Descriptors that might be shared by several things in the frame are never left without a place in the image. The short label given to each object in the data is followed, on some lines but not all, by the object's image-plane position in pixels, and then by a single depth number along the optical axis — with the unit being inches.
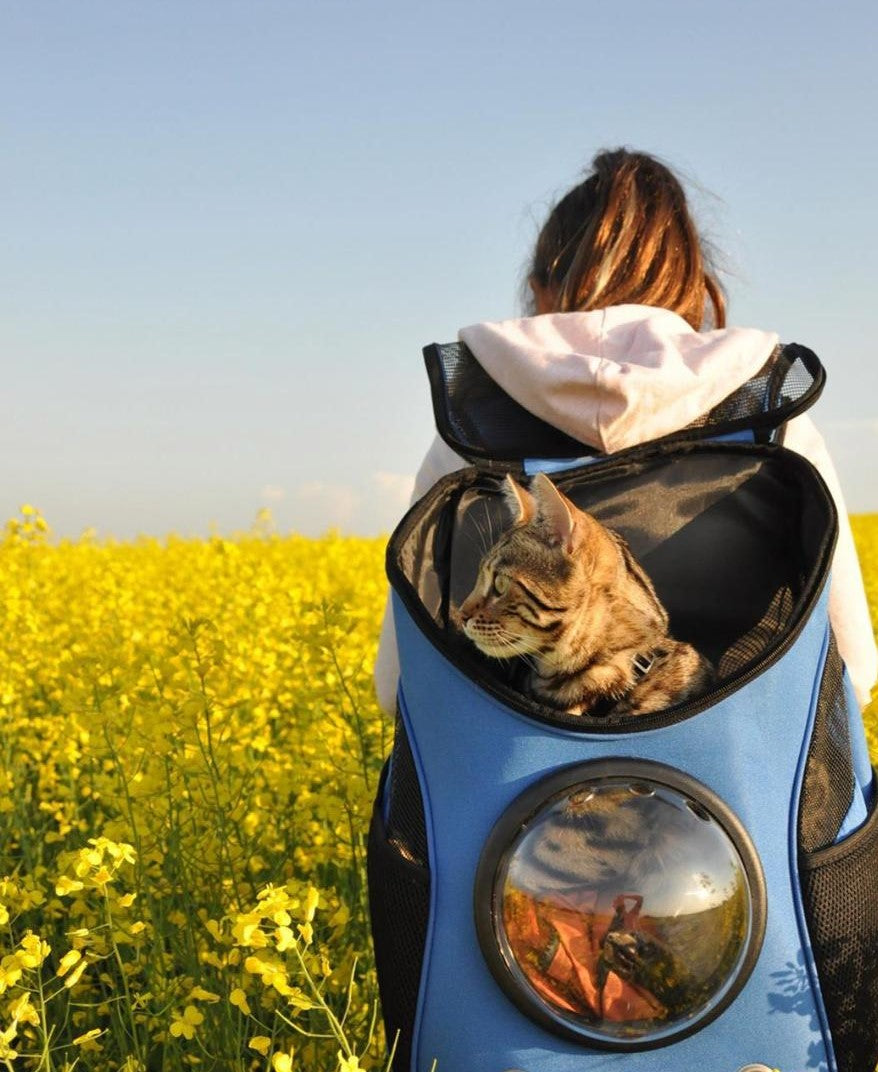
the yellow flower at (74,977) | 64.1
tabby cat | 77.5
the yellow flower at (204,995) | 75.8
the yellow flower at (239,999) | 67.4
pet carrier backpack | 66.1
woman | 78.5
